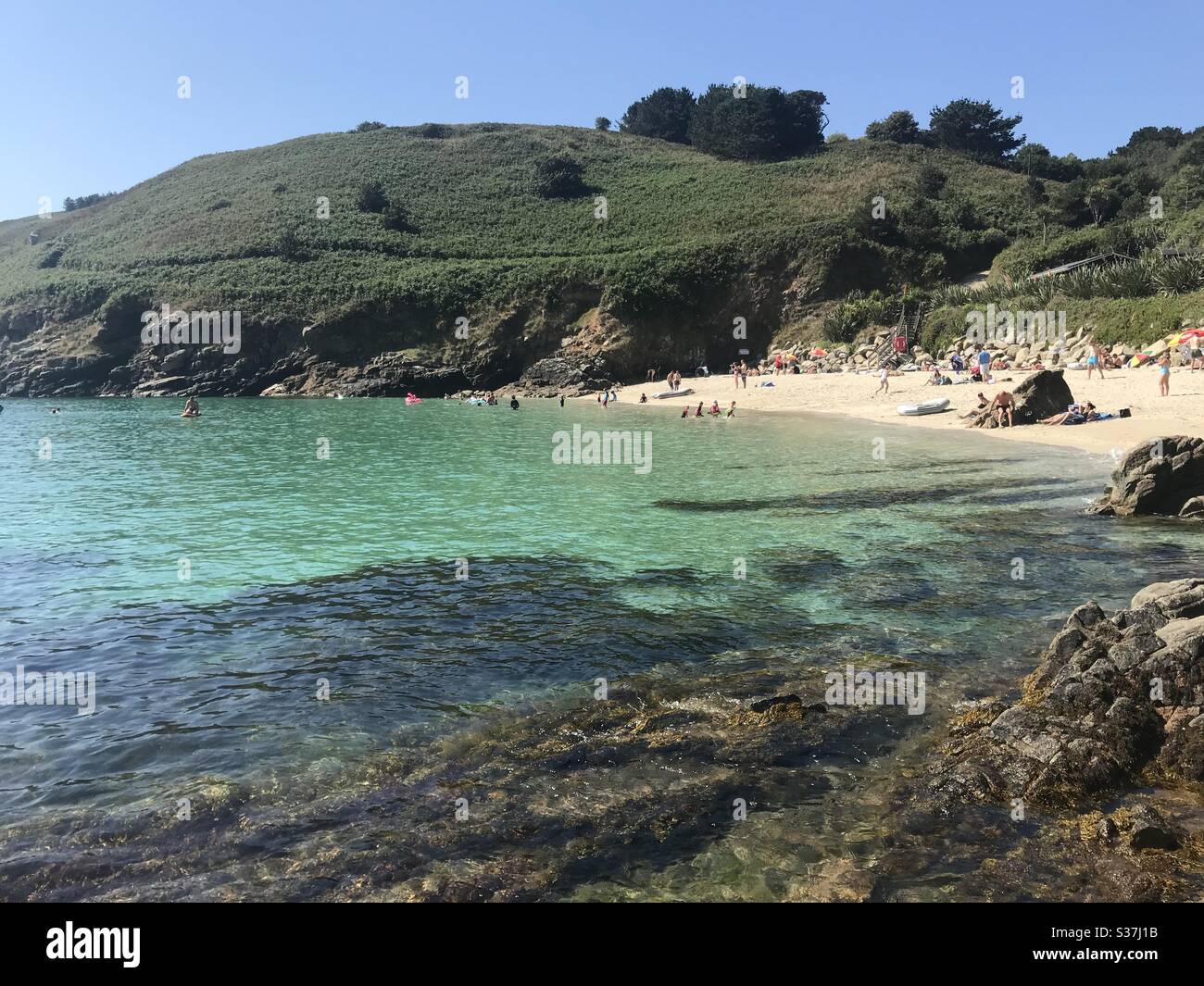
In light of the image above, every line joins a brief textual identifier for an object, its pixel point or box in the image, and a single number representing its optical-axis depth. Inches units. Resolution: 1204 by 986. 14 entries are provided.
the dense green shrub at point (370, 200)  3432.6
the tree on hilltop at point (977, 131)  4065.0
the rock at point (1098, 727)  253.9
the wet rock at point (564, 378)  2386.8
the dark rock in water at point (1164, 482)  648.4
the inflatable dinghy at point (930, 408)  1455.5
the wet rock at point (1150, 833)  220.5
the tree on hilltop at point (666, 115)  4938.5
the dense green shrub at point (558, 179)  3587.6
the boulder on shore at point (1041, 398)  1243.2
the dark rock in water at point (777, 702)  314.8
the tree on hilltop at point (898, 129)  4178.2
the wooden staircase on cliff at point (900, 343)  1989.4
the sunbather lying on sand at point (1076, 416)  1186.0
